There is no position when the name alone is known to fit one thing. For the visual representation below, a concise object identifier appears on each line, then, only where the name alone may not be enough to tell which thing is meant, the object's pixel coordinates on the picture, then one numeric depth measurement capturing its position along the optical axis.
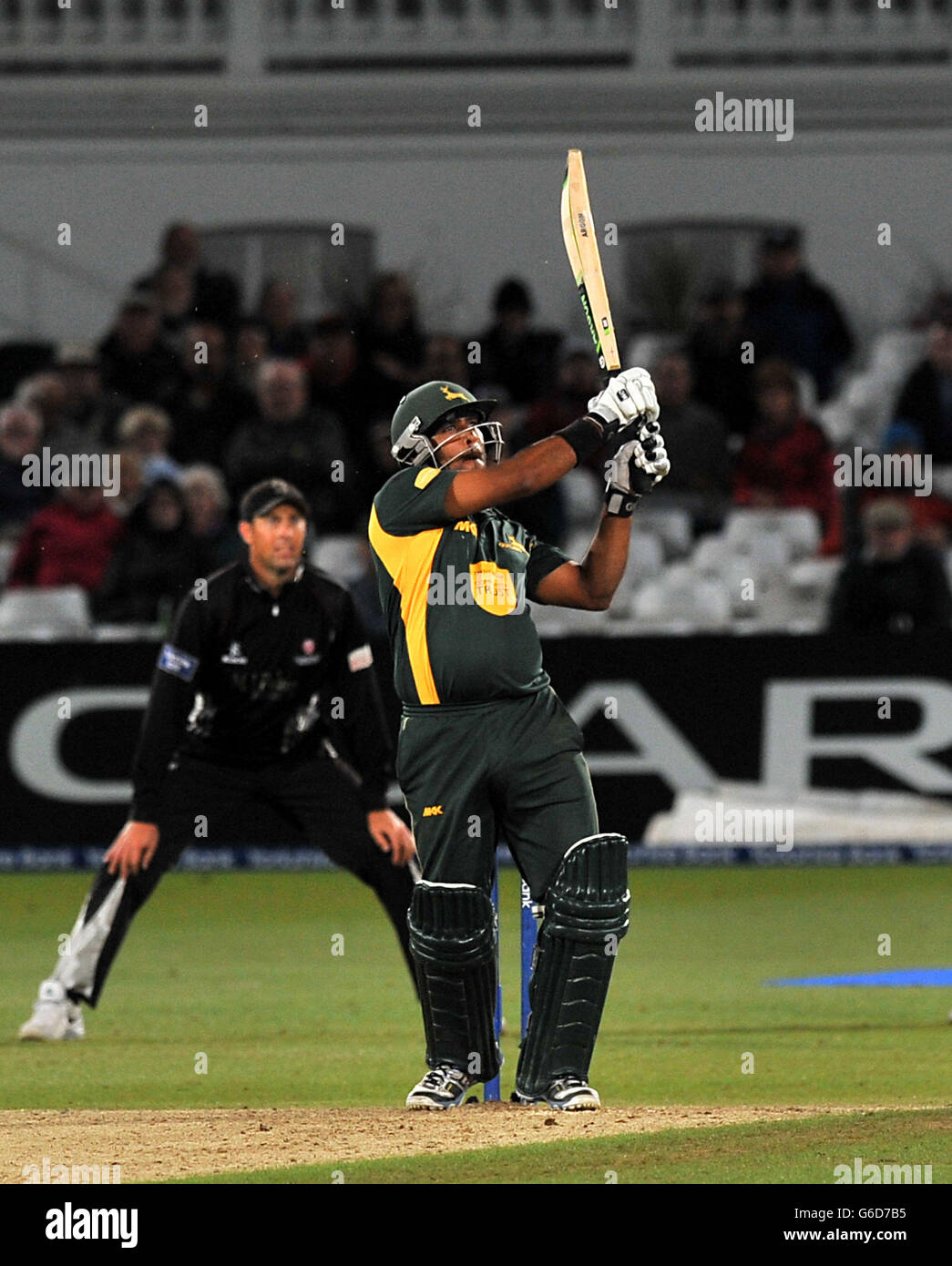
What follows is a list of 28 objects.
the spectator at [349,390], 15.99
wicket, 7.17
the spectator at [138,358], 17.19
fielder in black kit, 8.93
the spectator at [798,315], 18.33
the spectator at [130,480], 15.56
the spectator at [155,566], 14.43
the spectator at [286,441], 15.15
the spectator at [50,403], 16.97
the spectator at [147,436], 16.03
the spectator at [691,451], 16.42
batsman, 6.87
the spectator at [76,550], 15.20
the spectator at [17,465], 16.45
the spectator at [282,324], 17.09
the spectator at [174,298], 17.91
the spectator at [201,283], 17.96
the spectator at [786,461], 16.06
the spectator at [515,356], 17.86
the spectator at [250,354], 16.14
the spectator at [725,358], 17.20
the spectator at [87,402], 16.83
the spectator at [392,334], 16.31
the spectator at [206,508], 14.54
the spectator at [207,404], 16.42
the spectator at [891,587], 14.26
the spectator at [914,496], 15.72
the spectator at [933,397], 16.84
